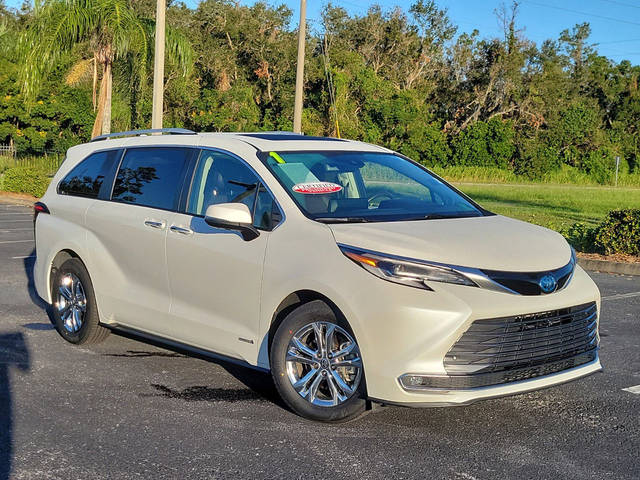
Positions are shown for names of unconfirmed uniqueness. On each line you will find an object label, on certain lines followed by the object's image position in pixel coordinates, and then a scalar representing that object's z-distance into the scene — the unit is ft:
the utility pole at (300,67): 79.97
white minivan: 15.87
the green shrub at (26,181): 88.74
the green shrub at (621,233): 44.88
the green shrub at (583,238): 47.78
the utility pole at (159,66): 62.34
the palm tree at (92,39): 82.84
